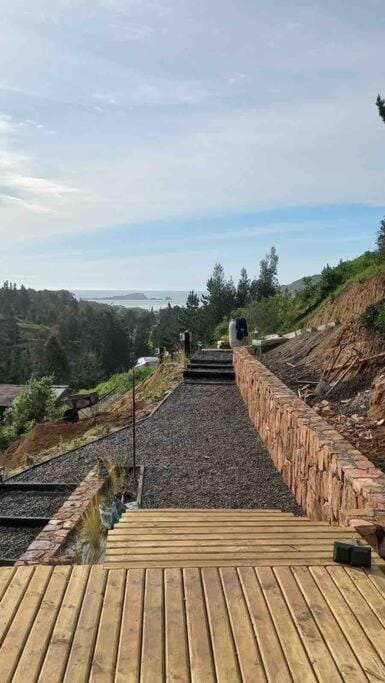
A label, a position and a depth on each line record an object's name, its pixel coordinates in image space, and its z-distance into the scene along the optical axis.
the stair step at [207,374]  12.64
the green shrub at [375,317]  7.65
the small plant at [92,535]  4.10
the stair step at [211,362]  13.42
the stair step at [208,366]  13.05
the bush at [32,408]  18.12
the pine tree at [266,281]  34.30
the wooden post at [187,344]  15.06
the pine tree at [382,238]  12.88
